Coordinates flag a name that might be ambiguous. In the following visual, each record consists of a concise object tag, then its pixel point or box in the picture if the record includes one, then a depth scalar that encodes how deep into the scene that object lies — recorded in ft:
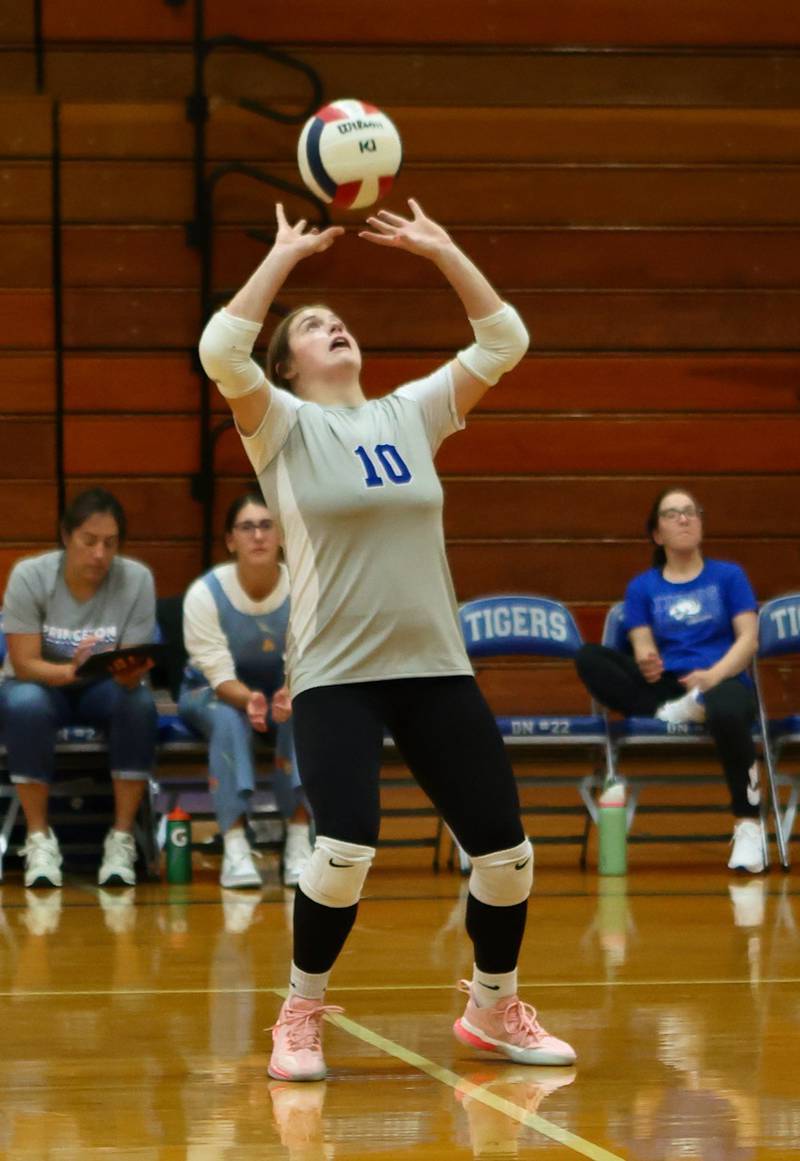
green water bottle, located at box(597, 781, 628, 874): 44.47
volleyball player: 23.43
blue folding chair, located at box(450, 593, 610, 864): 49.70
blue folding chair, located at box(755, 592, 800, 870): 46.26
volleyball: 26.32
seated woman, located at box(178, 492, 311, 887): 43.57
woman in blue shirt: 45.47
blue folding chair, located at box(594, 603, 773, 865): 46.26
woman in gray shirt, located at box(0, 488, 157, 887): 43.93
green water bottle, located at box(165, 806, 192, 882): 43.93
